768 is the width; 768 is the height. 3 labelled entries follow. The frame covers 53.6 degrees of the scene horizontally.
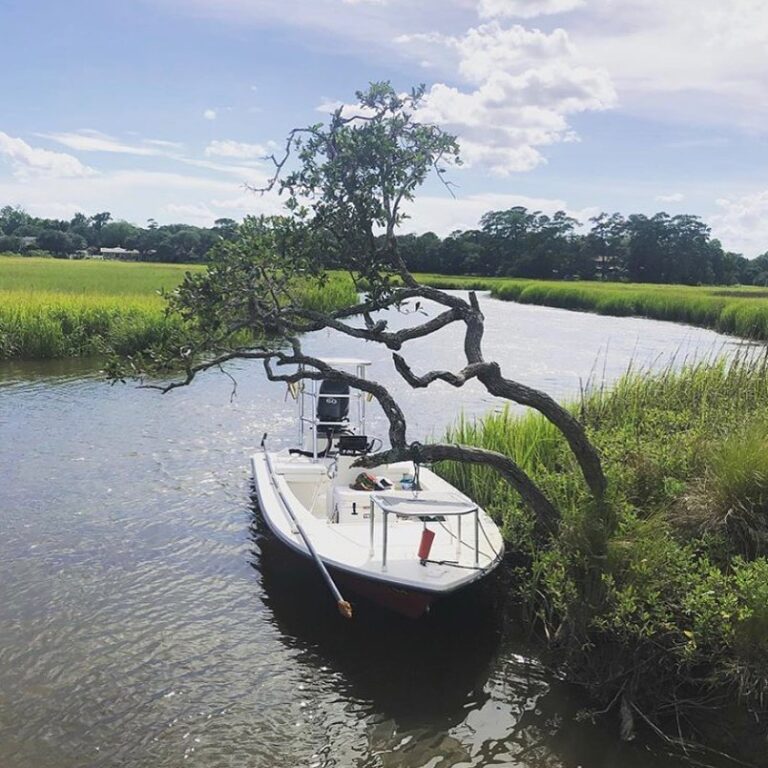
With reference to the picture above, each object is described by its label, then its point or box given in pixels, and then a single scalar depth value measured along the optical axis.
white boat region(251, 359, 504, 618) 7.13
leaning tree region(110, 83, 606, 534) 7.38
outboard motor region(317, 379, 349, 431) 11.88
